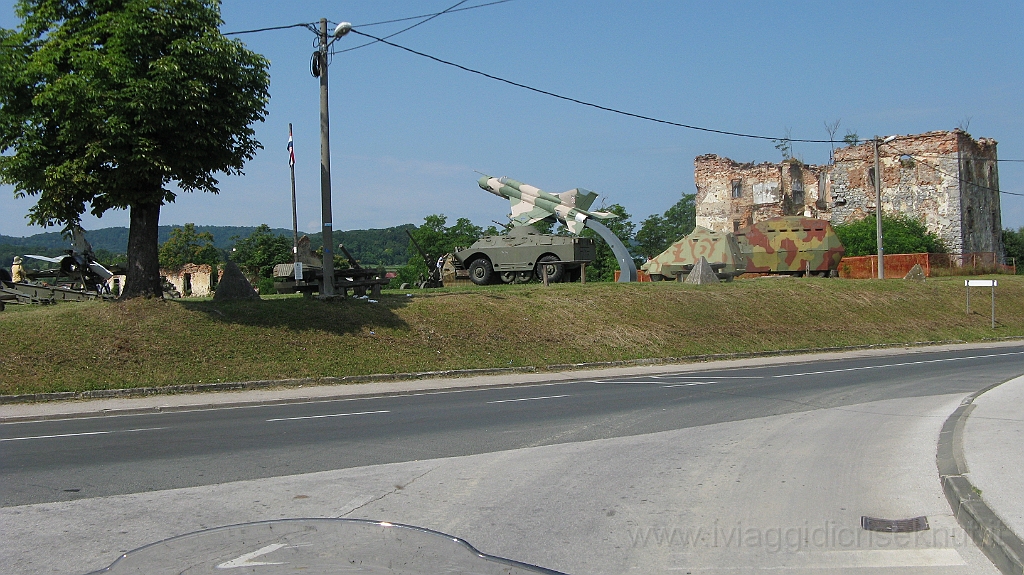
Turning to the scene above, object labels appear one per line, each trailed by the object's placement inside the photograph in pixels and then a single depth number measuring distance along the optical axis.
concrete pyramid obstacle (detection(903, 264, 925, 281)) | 39.10
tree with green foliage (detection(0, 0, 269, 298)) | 16.95
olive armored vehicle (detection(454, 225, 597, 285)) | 30.09
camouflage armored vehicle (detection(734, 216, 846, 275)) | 37.72
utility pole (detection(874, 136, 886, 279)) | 36.80
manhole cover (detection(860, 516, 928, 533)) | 6.23
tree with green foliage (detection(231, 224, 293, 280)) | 50.56
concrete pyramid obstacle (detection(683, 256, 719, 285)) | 31.97
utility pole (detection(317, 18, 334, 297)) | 20.00
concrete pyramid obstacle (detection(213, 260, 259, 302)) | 21.67
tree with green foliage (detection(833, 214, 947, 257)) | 51.84
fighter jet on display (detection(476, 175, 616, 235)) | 31.67
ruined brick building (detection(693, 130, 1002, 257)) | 54.62
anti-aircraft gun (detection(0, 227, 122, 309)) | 24.77
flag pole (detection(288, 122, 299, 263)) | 27.19
